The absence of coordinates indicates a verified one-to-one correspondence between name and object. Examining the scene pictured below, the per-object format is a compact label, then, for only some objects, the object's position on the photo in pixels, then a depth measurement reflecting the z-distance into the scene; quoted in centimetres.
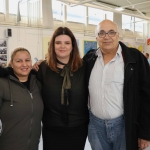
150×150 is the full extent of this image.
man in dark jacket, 171
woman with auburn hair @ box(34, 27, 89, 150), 181
